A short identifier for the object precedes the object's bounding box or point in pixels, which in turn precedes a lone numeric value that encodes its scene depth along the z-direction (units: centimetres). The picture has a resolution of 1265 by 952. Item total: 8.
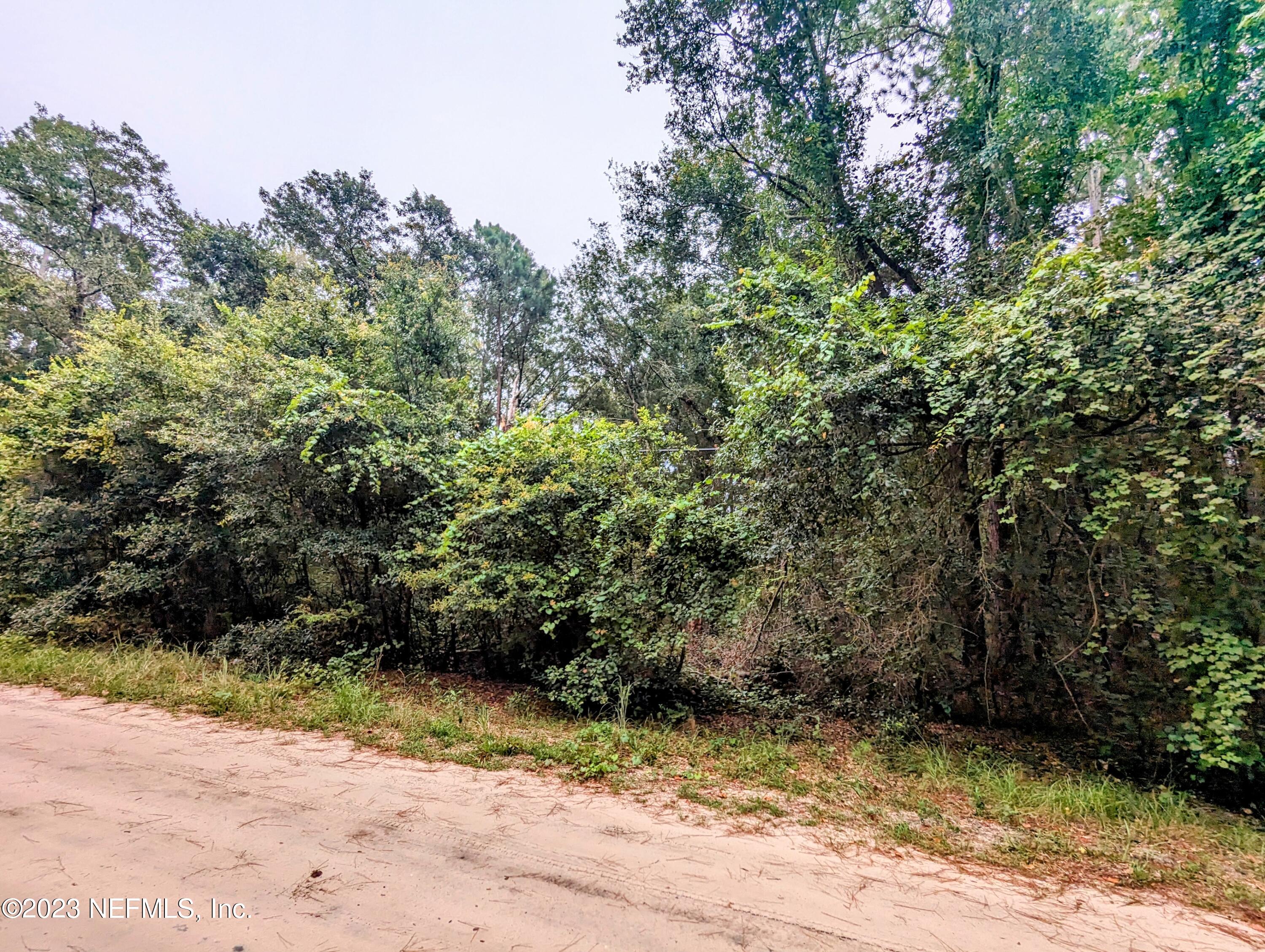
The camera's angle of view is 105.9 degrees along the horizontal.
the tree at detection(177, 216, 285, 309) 1755
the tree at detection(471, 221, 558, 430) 1777
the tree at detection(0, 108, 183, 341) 1619
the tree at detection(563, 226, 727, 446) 1286
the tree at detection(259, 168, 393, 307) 1805
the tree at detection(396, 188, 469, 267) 1778
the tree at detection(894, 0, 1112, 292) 616
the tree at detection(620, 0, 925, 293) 811
